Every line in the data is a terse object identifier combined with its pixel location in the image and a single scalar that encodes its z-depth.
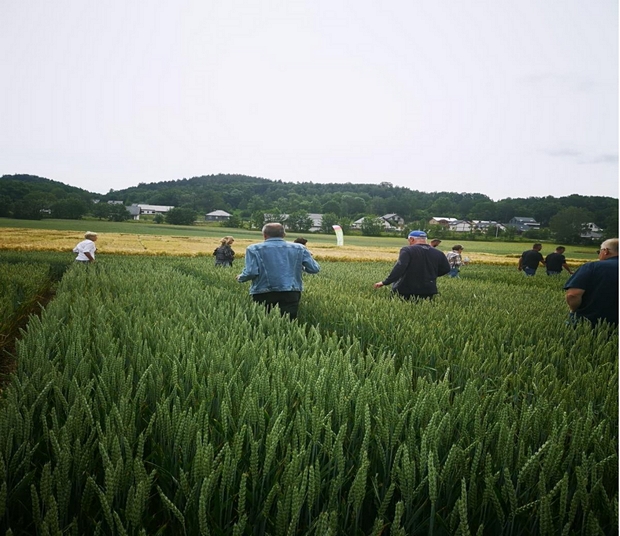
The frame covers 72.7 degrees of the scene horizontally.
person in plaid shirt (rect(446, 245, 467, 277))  9.45
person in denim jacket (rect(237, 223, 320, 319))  3.97
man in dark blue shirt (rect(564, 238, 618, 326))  3.07
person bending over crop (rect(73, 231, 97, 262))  8.01
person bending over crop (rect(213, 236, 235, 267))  10.35
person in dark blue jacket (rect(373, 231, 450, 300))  4.93
